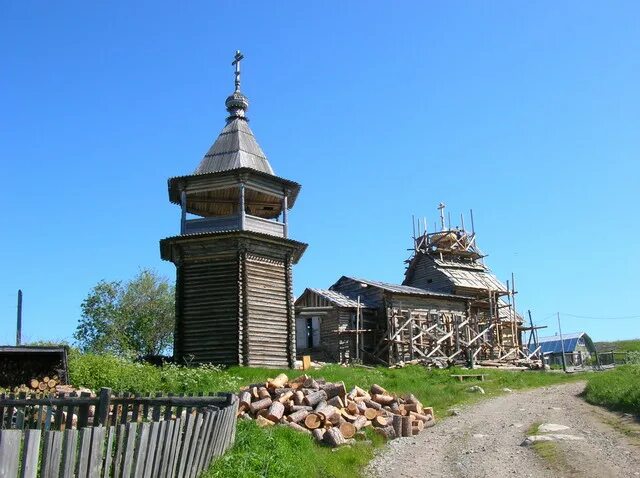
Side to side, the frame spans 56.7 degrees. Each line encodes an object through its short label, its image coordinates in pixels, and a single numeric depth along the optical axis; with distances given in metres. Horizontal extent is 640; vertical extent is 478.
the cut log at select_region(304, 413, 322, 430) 12.35
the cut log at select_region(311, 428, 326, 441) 11.88
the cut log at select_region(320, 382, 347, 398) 13.98
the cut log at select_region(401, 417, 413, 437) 13.52
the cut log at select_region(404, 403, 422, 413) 14.88
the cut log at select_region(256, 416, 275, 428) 12.01
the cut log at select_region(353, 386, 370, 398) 14.88
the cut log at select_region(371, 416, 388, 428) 13.38
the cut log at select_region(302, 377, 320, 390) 14.72
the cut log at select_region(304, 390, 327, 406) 13.54
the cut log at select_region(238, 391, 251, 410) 13.27
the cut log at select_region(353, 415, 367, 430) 12.86
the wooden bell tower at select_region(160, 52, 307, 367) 21.91
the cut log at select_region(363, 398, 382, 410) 14.31
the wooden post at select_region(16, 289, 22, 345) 33.88
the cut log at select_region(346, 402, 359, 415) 13.57
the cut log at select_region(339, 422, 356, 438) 12.39
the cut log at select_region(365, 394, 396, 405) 14.97
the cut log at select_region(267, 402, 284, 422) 12.52
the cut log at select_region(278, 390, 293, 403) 13.46
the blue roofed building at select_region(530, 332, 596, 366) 51.12
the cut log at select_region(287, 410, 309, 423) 12.54
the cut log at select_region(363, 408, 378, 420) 13.63
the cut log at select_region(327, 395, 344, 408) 13.52
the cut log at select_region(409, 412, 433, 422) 14.54
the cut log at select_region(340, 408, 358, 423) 13.09
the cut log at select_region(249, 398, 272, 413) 13.15
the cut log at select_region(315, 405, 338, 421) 12.60
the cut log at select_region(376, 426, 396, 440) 13.02
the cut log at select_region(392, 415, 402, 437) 13.37
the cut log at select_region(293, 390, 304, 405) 13.58
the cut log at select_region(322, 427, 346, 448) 11.69
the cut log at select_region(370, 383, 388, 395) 15.42
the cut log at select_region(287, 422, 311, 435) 11.95
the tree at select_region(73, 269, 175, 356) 47.78
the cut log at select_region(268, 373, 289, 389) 14.62
